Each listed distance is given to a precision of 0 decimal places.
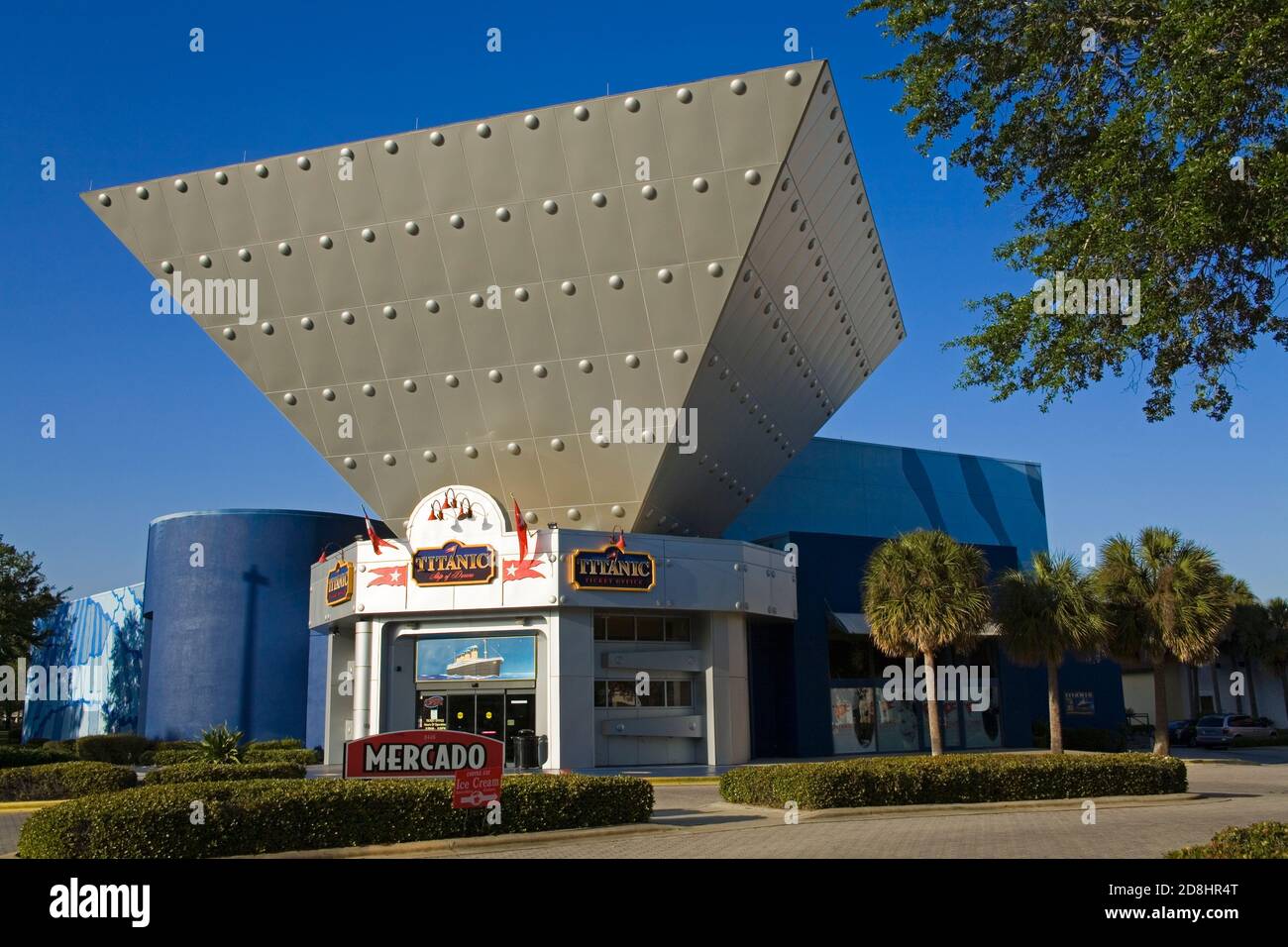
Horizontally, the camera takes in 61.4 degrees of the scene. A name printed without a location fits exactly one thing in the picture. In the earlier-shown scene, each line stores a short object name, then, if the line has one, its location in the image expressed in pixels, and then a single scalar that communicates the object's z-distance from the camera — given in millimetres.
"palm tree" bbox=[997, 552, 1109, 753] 34125
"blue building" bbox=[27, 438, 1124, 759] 38375
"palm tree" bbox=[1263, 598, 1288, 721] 54031
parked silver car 46312
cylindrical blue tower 44781
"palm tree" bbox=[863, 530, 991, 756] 30609
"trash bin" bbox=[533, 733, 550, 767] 30703
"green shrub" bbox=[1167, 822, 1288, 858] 9922
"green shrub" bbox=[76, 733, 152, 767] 38844
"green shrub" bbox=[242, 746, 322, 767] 30812
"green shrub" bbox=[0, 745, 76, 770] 33781
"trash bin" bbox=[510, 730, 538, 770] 30359
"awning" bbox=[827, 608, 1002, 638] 37938
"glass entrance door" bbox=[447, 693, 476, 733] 32469
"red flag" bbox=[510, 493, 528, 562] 31531
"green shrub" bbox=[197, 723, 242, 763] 26641
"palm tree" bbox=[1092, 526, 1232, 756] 35250
